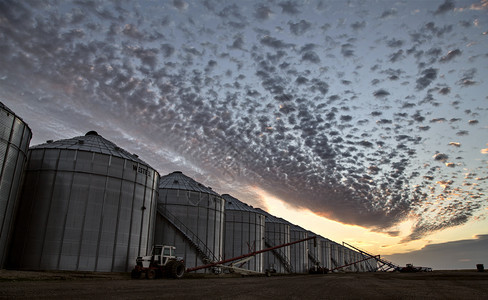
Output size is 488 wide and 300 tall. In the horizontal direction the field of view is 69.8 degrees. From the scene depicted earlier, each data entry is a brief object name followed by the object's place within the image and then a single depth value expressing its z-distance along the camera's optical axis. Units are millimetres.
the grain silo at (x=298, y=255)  74938
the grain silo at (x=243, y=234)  54562
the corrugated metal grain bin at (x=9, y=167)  24734
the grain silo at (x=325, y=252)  102500
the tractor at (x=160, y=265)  27016
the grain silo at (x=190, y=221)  42250
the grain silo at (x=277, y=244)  65312
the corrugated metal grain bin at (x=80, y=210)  29109
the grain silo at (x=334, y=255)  114250
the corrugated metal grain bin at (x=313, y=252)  85938
